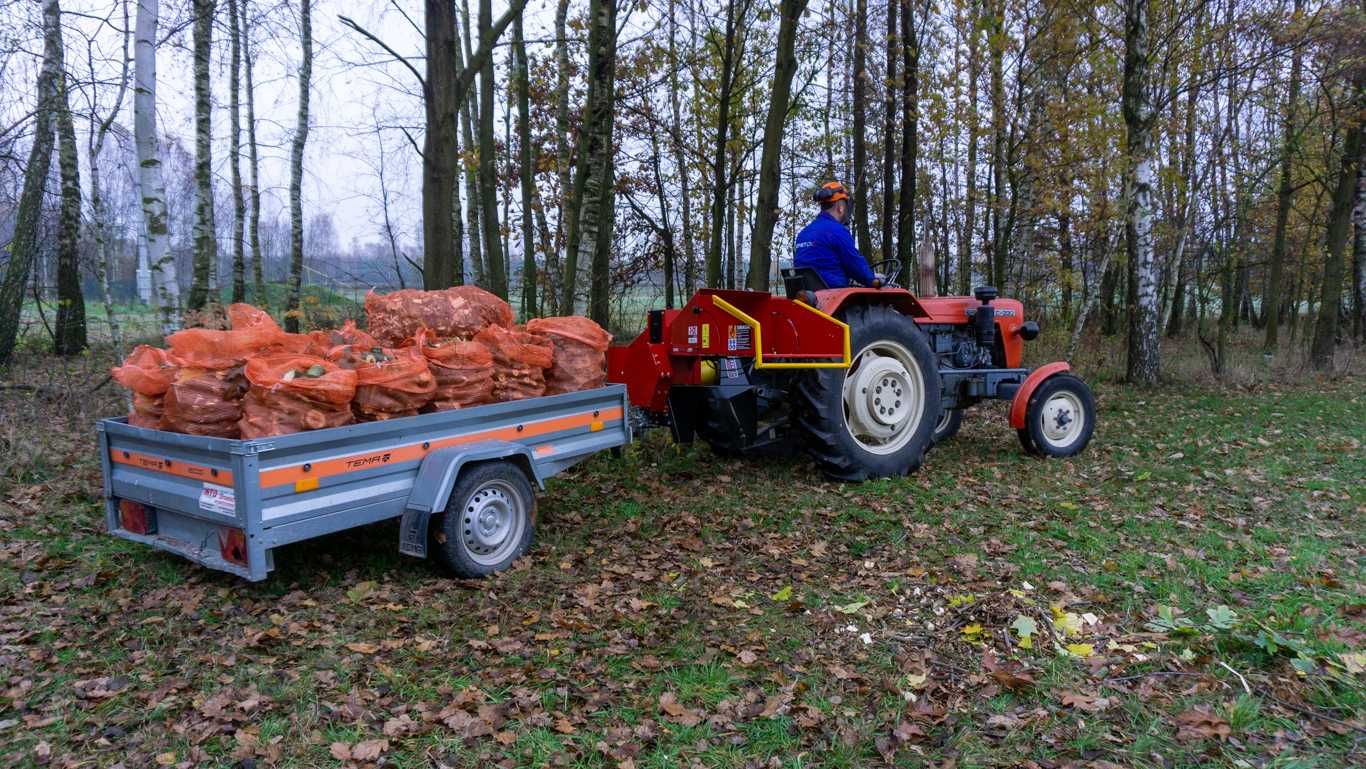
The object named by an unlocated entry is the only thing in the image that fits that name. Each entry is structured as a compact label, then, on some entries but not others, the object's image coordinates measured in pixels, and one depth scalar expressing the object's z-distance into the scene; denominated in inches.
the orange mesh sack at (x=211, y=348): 165.8
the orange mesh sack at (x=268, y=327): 179.3
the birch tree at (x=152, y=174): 291.1
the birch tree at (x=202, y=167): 436.5
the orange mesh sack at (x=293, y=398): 156.2
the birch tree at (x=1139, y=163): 426.9
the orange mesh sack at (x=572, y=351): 211.9
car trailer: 148.8
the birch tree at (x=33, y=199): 382.6
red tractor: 243.0
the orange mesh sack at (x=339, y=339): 193.6
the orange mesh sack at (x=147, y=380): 170.6
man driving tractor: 263.1
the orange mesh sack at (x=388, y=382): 169.9
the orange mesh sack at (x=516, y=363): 198.2
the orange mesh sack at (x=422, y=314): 206.1
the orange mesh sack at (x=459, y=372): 184.9
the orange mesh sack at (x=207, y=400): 163.3
